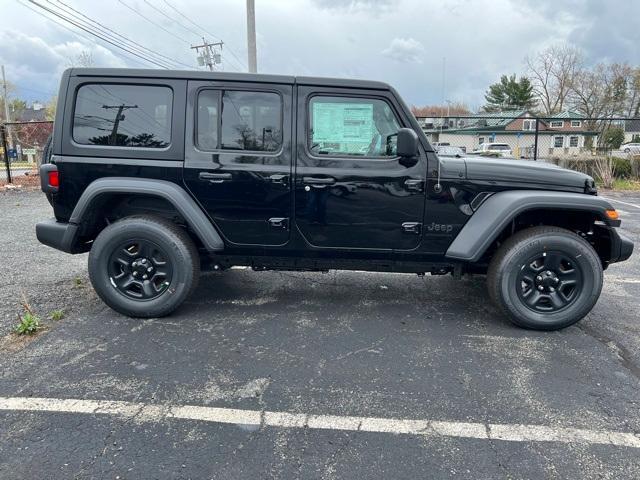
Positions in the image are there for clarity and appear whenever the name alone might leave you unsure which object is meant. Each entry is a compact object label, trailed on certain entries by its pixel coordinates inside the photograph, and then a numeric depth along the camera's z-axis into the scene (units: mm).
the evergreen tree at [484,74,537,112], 63906
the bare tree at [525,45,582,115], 51781
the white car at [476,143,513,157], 36938
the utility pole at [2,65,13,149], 47506
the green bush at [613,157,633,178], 14805
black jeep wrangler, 3701
